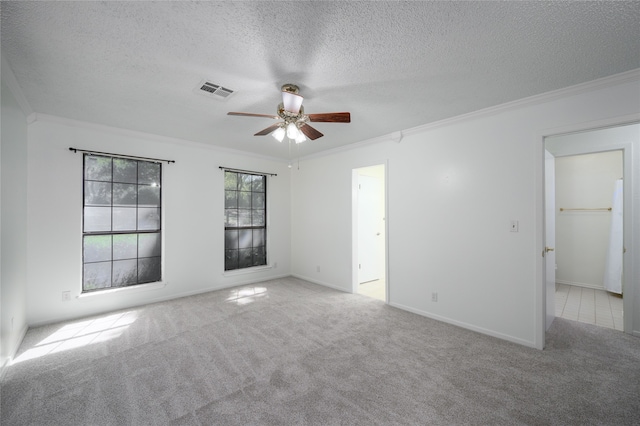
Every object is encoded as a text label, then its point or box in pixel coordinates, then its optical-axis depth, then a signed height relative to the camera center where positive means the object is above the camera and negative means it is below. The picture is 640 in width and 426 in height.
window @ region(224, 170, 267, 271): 4.91 -0.17
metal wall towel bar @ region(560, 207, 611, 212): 4.46 +0.05
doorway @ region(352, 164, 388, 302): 4.57 -0.40
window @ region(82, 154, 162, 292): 3.57 -0.17
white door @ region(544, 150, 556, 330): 2.83 -0.26
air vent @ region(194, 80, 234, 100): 2.39 +1.16
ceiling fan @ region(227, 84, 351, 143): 2.21 +0.85
